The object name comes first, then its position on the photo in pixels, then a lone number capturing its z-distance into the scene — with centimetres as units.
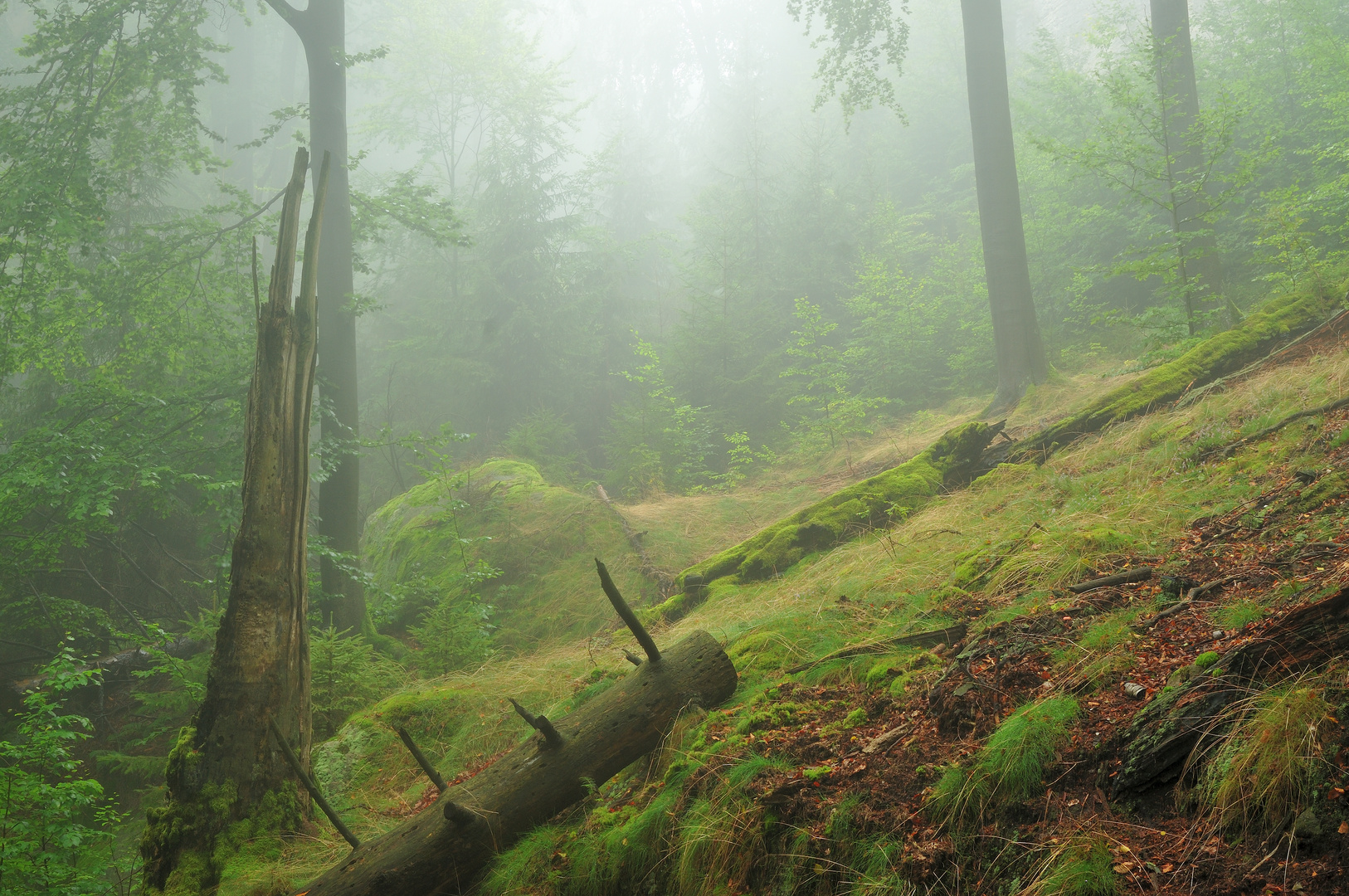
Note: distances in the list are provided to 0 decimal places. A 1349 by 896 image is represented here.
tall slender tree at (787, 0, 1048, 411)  944
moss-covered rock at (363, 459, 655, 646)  754
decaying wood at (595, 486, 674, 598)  700
